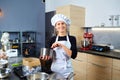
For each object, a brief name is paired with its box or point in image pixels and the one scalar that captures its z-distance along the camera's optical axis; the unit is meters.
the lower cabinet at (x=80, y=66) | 3.13
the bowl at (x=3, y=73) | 1.30
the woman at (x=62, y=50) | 1.62
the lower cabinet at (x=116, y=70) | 2.51
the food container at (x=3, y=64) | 1.43
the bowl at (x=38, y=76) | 1.19
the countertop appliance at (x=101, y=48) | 3.09
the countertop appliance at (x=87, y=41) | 3.41
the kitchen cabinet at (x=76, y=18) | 3.70
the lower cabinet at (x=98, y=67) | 2.67
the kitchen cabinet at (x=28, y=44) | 5.44
